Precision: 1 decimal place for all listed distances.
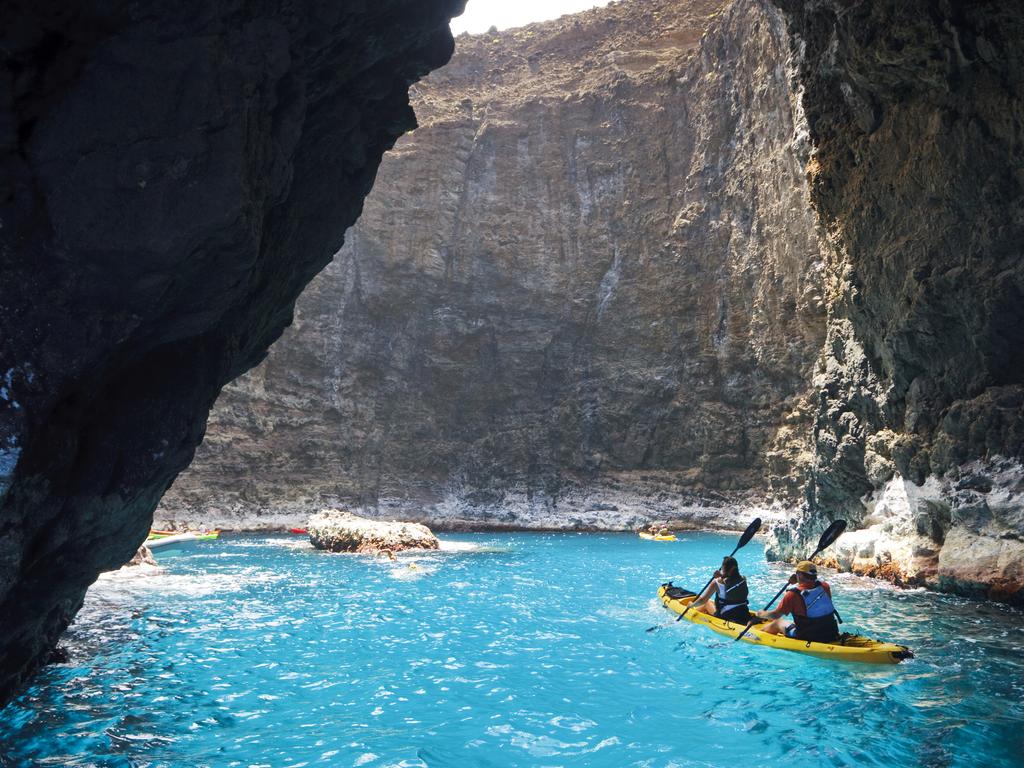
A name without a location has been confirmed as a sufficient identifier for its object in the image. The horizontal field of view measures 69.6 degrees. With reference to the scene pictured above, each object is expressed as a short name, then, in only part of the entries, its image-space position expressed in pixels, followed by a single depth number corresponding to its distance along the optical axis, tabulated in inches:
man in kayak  434.6
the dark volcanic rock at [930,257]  541.3
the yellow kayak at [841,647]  406.6
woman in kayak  511.8
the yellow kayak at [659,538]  1430.7
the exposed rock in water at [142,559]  899.4
